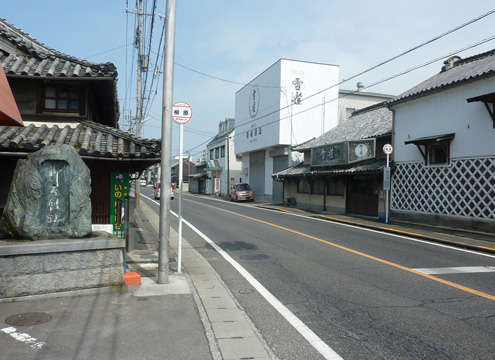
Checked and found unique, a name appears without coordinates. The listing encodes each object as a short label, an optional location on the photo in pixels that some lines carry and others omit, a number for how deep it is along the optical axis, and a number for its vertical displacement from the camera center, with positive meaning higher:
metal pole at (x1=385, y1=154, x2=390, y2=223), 16.93 -1.15
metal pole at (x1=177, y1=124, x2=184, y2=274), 7.32 +0.06
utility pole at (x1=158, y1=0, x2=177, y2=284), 6.56 +0.75
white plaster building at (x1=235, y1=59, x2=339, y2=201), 31.95 +6.53
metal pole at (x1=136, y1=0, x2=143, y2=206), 22.48 +6.29
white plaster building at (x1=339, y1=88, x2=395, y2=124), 36.53 +8.45
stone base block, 5.30 -1.30
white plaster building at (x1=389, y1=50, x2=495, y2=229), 13.09 +1.52
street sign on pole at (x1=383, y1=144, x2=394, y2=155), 16.38 +1.54
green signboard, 9.00 -0.23
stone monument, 5.80 -0.31
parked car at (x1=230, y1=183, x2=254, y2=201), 36.34 -1.05
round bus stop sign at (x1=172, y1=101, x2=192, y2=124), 7.41 +1.40
